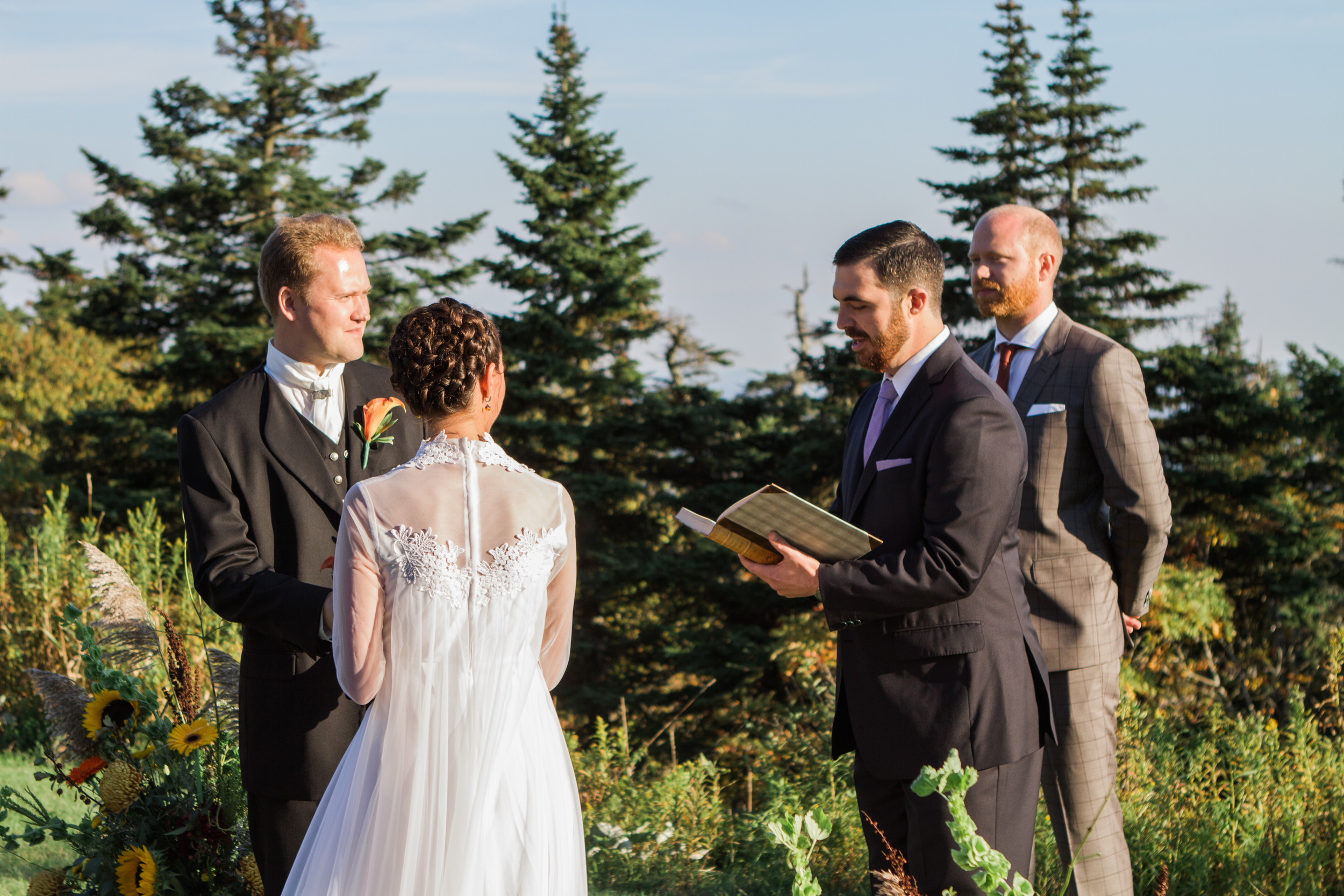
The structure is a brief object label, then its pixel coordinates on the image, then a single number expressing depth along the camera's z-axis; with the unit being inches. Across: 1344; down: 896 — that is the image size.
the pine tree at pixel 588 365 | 725.9
